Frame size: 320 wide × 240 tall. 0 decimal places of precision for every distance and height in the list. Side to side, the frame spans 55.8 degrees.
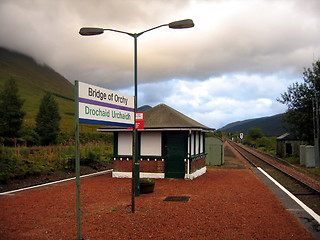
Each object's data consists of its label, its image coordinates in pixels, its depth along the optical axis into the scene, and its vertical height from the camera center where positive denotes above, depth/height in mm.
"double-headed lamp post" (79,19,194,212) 9938 +3707
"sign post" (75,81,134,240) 5964 +722
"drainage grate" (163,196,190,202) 10898 -2225
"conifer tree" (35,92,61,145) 34031 +1970
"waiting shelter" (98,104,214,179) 16297 -583
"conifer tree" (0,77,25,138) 32713 +3141
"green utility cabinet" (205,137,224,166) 25319 -1096
